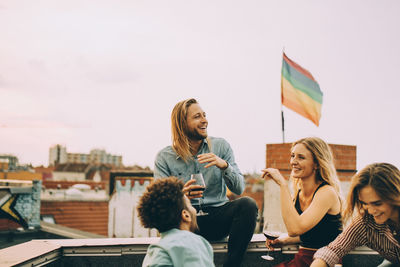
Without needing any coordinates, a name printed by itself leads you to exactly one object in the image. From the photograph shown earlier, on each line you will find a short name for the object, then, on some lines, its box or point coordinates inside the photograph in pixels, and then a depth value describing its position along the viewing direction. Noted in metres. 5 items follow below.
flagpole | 7.42
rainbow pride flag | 7.70
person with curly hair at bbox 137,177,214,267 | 1.76
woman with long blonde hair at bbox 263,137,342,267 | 2.59
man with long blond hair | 2.92
